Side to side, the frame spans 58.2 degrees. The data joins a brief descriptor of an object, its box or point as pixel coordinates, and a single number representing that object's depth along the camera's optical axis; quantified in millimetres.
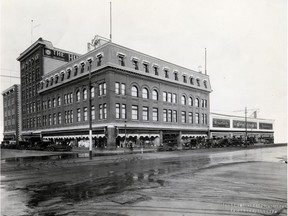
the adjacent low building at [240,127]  51938
